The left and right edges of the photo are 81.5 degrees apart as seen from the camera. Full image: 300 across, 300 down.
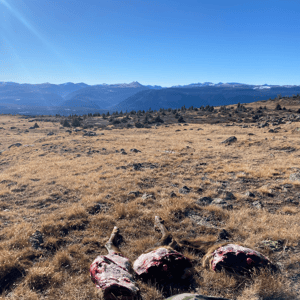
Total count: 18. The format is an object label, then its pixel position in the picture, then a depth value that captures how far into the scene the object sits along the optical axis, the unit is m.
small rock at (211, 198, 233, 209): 7.90
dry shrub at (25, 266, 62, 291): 4.24
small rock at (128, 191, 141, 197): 9.20
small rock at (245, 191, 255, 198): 8.78
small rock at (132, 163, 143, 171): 13.68
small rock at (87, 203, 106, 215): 7.75
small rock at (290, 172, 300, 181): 10.12
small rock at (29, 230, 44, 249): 5.67
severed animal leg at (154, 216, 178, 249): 5.41
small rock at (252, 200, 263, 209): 7.67
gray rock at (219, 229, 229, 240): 5.85
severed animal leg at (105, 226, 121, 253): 5.22
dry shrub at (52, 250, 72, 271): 4.83
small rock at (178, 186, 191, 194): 9.54
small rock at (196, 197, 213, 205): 8.39
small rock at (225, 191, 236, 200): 8.71
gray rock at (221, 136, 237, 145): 21.70
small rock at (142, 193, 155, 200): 8.80
